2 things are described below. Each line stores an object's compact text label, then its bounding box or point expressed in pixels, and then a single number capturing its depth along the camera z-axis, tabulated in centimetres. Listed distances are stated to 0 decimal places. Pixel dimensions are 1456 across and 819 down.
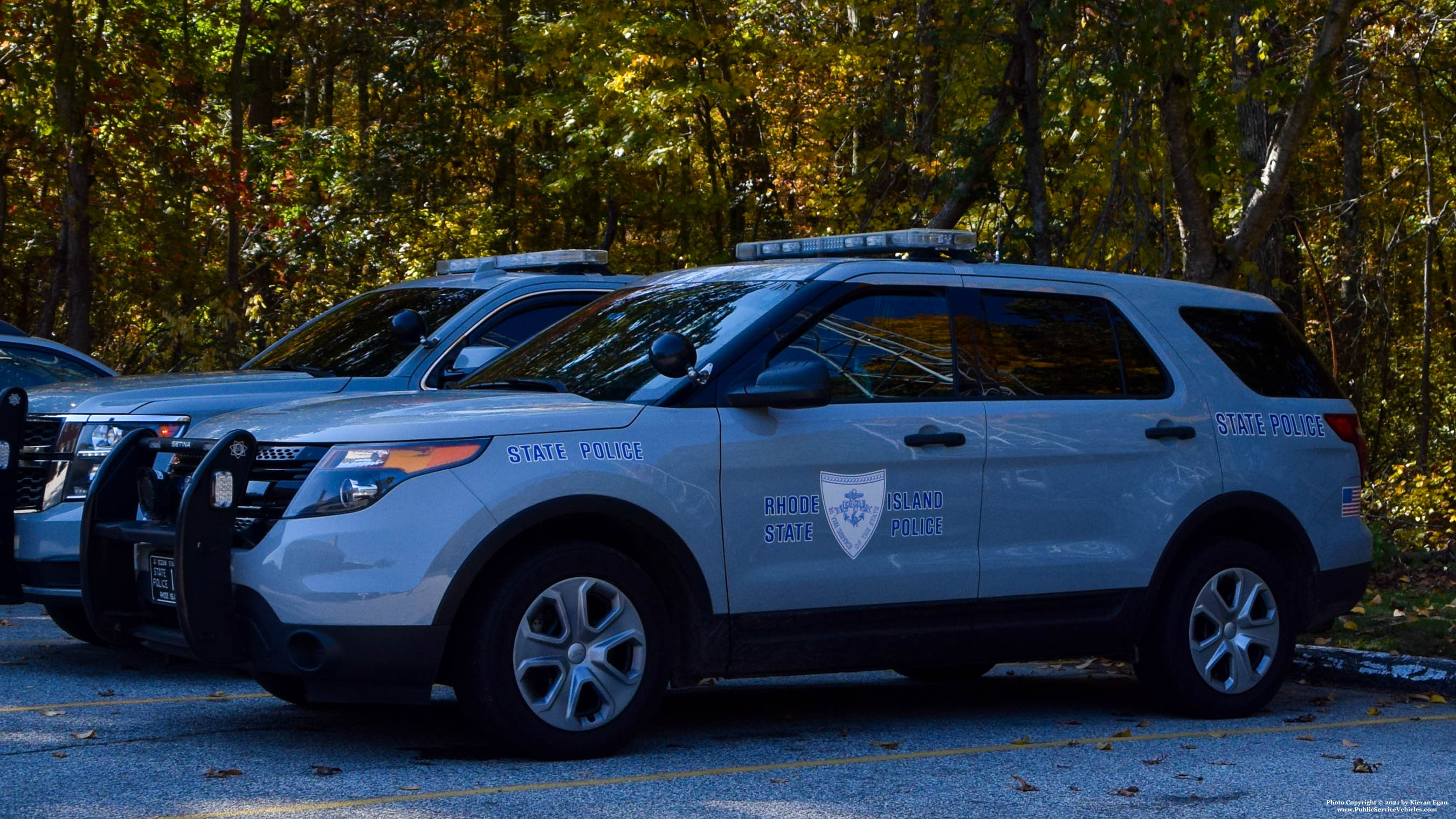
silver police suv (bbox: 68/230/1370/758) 550
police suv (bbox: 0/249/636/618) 749
